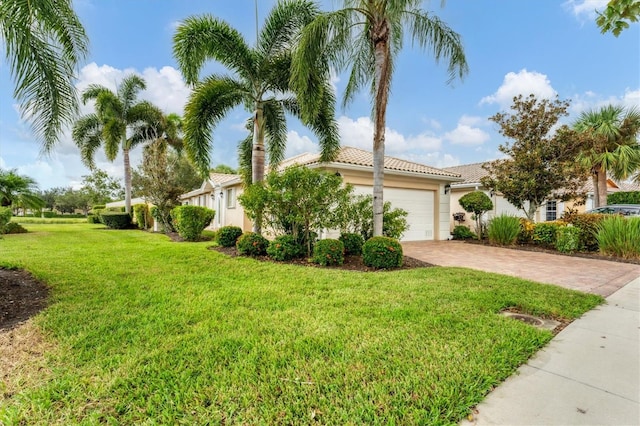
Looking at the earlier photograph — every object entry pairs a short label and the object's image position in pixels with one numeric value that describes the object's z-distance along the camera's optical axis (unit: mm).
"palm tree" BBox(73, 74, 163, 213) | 20719
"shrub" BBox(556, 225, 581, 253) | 10781
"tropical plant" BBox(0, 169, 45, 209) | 17219
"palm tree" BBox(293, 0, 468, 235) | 7660
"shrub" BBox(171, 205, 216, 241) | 13921
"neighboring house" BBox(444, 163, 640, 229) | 16797
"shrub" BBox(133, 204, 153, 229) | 22031
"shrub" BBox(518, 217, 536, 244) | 12531
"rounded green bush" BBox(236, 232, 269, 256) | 9289
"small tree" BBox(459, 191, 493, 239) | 13922
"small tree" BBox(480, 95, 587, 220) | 12172
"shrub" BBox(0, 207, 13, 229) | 14961
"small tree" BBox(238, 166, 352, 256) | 8305
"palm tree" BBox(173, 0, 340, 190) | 9156
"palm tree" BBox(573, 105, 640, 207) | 17375
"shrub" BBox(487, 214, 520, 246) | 12570
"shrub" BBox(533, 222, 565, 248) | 11664
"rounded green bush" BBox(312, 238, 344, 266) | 7984
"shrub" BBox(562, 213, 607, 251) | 10807
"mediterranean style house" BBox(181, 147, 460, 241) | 11866
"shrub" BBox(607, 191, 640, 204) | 20953
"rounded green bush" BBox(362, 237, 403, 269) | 7742
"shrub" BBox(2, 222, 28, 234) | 16472
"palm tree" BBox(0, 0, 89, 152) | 4562
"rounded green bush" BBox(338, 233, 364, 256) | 9031
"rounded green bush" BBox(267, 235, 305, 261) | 8578
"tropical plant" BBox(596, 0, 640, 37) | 3617
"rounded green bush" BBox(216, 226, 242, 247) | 11117
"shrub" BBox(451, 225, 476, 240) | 14898
